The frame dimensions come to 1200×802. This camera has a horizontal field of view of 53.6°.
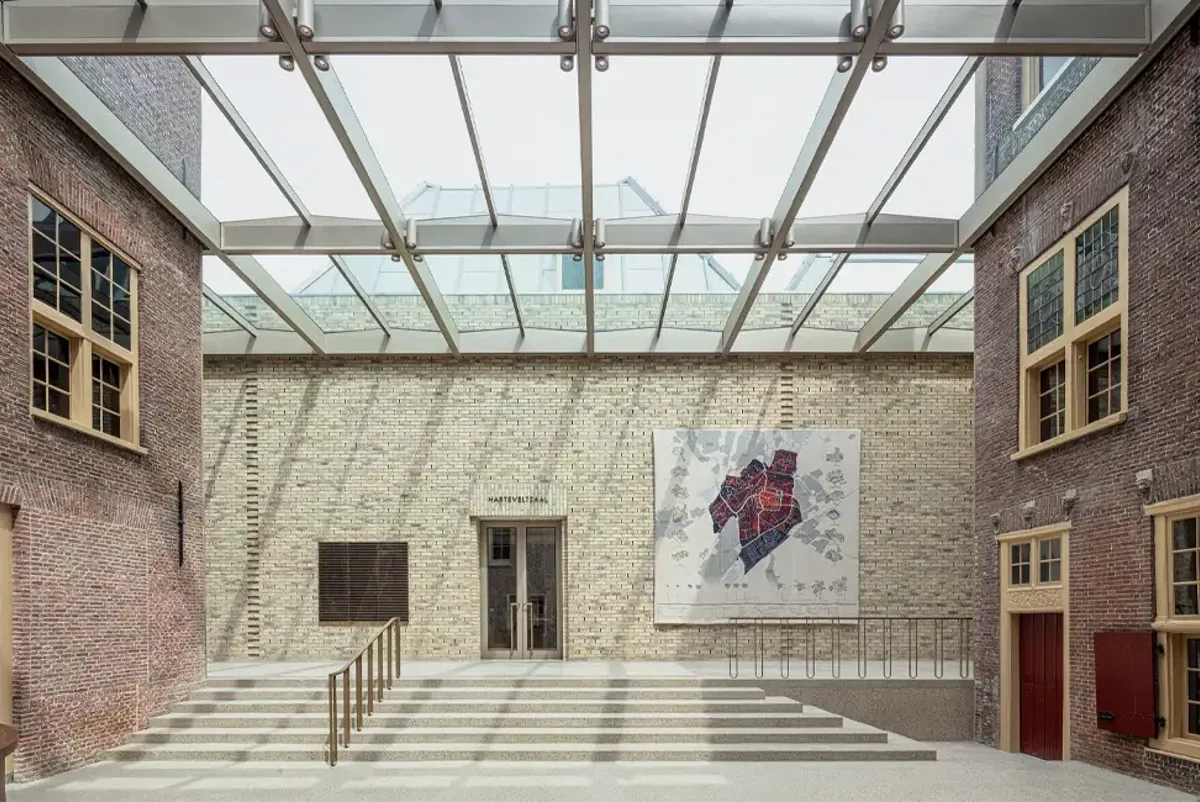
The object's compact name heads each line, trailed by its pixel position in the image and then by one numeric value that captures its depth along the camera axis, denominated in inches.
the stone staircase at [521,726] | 436.1
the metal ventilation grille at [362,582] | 670.5
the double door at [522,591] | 676.7
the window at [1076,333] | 394.3
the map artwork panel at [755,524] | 662.5
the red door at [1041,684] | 440.5
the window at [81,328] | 384.8
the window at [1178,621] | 340.2
